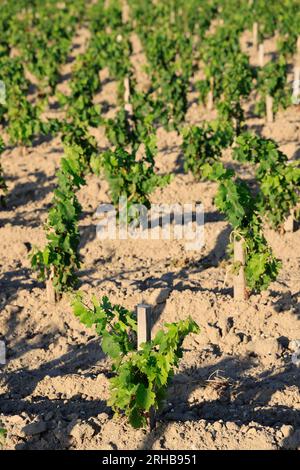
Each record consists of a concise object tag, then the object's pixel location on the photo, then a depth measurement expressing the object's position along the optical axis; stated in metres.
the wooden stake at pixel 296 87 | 17.85
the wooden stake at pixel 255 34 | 25.05
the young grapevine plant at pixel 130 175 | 12.11
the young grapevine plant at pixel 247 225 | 10.02
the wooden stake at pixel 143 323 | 7.88
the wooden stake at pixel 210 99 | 18.61
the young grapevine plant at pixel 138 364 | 7.27
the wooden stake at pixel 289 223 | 12.42
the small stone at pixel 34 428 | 7.61
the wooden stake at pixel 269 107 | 17.30
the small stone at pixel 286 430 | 7.43
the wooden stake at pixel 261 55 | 21.08
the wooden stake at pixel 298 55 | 22.22
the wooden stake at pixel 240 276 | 10.36
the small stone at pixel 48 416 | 7.95
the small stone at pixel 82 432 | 7.54
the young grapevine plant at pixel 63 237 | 10.58
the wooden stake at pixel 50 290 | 10.88
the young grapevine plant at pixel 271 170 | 11.47
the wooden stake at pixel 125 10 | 33.80
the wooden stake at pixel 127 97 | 17.50
